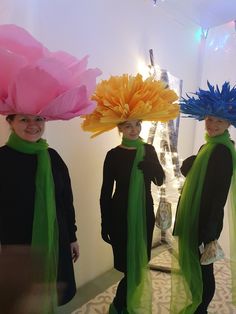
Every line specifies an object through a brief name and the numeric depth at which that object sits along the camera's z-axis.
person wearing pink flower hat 0.81
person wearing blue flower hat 1.25
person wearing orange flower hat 1.18
